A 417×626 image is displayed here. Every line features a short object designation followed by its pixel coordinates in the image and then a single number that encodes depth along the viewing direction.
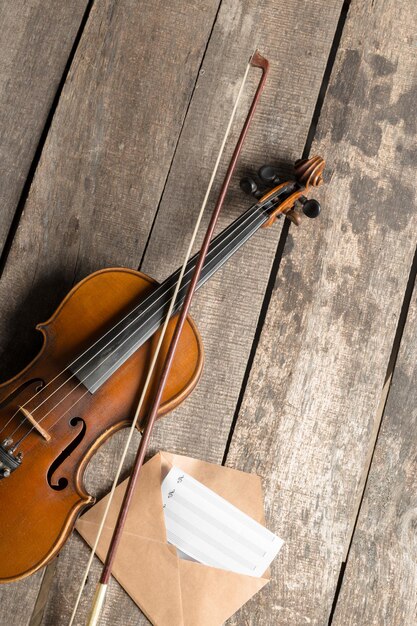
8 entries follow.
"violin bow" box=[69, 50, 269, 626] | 1.37
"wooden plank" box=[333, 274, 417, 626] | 1.54
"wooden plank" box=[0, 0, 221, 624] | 1.53
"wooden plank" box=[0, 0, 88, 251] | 1.55
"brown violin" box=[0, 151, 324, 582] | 1.39
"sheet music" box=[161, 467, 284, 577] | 1.51
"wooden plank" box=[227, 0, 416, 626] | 1.54
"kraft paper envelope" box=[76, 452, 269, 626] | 1.50
